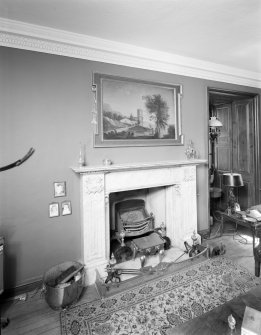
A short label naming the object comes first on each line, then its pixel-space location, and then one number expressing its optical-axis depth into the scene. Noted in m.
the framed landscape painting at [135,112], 3.08
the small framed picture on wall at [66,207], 2.88
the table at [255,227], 2.87
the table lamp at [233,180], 3.68
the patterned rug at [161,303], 2.14
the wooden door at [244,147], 4.81
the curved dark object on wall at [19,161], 2.56
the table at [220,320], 1.53
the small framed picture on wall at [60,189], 2.83
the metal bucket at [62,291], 2.32
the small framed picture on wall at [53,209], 2.81
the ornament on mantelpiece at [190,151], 3.77
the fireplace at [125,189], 2.89
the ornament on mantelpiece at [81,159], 2.88
